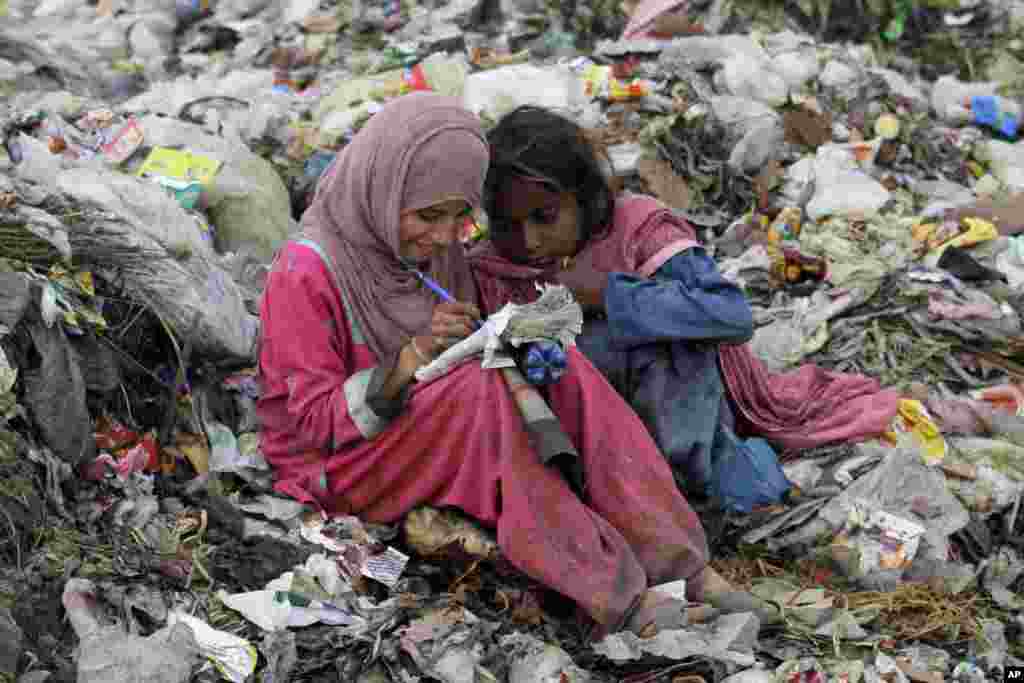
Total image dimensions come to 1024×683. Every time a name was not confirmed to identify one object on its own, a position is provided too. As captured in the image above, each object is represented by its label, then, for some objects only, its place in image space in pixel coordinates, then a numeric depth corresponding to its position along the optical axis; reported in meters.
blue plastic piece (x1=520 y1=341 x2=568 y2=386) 5.56
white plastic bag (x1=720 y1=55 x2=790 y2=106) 11.20
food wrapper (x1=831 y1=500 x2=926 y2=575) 6.77
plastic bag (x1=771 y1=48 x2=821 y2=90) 11.72
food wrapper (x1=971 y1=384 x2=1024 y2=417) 8.09
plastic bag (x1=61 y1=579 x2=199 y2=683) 4.87
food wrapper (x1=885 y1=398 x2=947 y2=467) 7.44
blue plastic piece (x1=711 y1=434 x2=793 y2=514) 6.97
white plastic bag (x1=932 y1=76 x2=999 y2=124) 12.12
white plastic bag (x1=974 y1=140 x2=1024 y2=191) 11.05
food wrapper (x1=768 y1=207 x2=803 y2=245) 9.98
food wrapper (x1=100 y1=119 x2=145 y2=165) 8.34
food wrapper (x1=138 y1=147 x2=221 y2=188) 8.23
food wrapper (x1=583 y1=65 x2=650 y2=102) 10.81
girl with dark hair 6.55
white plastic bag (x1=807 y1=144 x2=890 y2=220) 10.10
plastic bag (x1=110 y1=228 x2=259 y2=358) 6.51
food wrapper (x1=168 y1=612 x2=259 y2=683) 5.23
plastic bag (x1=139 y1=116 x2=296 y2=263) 8.33
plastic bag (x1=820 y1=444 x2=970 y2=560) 6.94
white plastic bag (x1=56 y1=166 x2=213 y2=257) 6.64
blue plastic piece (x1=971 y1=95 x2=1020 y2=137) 12.05
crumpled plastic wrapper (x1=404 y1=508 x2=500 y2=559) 5.95
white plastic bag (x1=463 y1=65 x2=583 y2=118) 10.52
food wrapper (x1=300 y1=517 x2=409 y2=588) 5.91
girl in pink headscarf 5.70
